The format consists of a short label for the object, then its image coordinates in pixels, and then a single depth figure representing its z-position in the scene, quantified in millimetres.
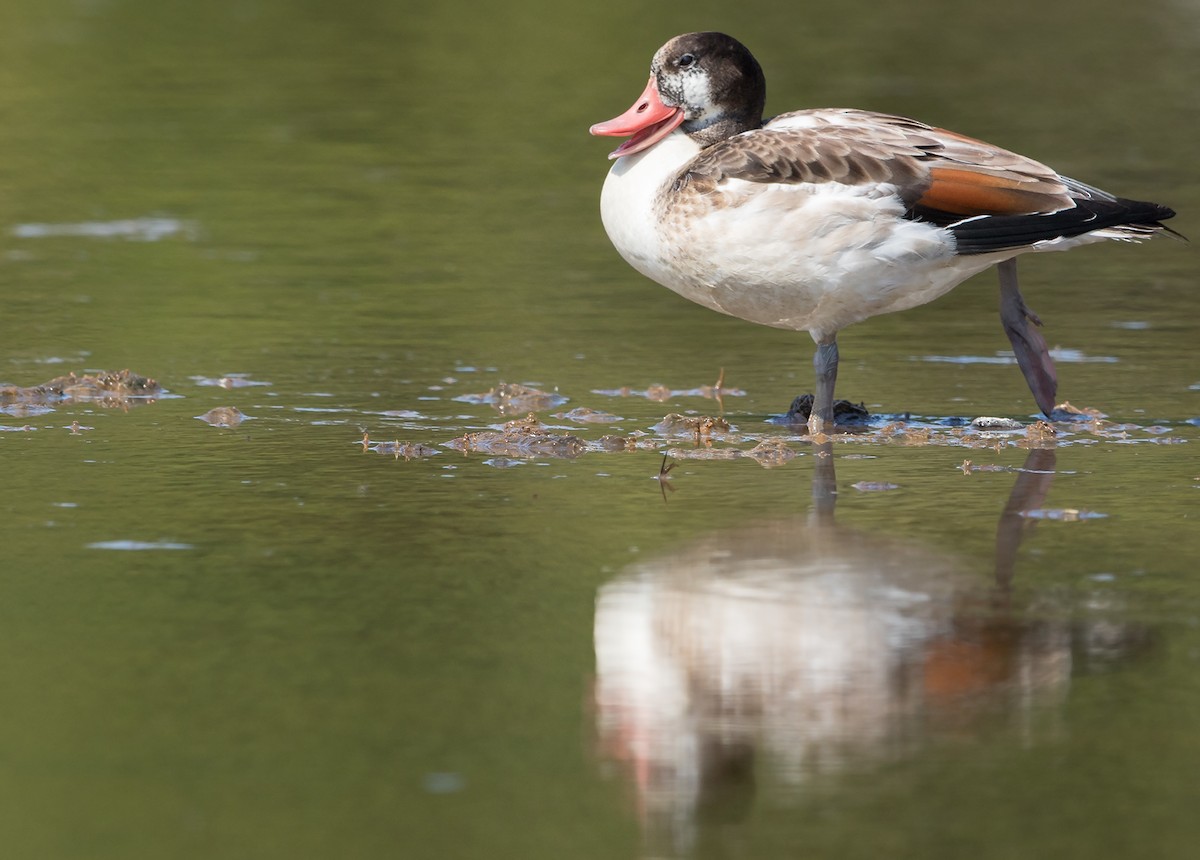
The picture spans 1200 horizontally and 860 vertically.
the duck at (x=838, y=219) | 15078
